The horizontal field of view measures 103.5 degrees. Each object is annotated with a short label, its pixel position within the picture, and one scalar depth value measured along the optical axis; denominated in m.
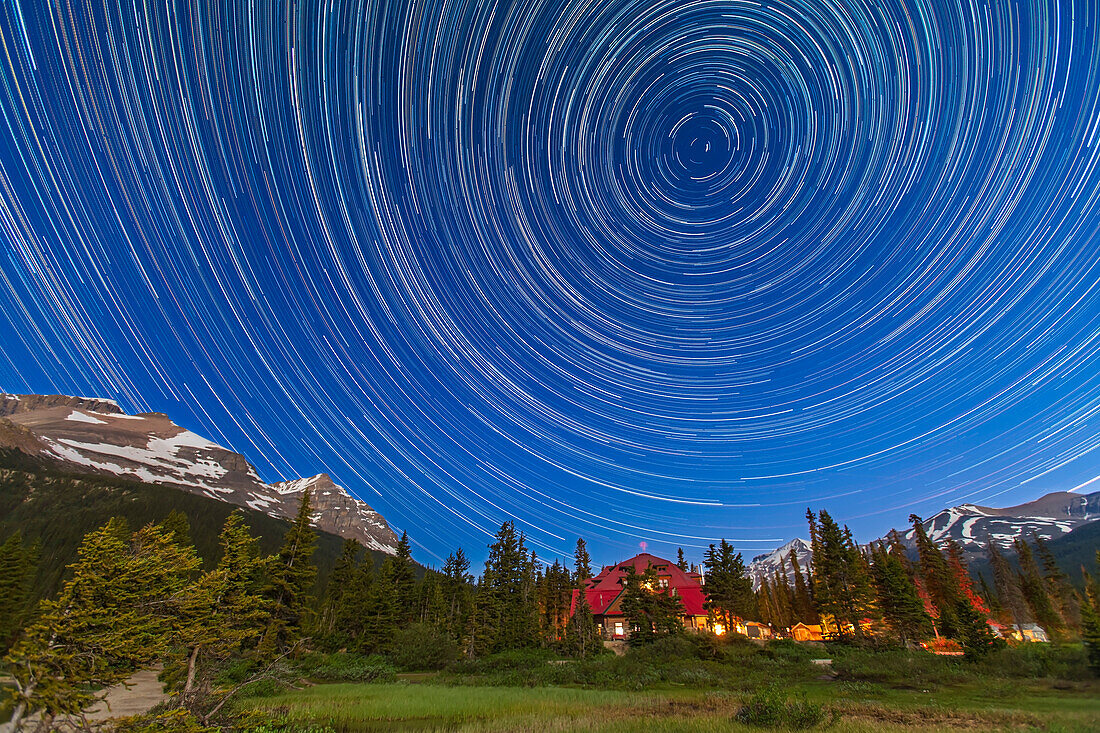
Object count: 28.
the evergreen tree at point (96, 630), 8.97
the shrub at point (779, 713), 18.08
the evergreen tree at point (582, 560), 80.62
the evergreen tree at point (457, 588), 69.56
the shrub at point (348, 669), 37.28
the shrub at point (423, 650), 45.99
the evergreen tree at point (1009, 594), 72.00
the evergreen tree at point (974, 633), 35.38
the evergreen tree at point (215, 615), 13.04
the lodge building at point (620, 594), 68.81
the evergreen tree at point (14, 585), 47.44
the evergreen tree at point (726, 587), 58.50
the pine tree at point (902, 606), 48.09
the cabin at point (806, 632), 71.44
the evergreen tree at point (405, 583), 64.00
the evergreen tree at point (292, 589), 37.12
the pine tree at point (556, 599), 72.00
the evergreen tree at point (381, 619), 55.19
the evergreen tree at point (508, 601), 55.25
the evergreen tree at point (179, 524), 54.91
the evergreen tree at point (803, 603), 77.93
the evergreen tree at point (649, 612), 50.47
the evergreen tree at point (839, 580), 52.50
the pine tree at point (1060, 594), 72.50
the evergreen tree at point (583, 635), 50.94
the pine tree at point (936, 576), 57.58
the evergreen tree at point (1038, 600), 66.19
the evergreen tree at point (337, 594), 61.06
